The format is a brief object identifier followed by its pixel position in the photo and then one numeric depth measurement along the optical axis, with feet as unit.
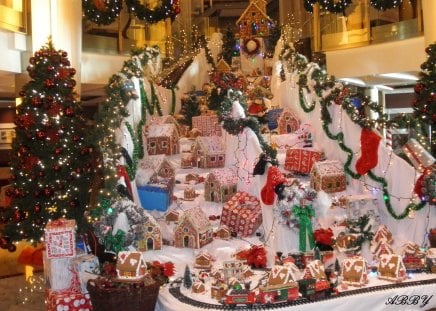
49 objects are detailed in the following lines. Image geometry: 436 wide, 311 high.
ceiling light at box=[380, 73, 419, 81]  41.28
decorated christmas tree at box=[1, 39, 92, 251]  26.76
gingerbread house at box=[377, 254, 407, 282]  19.17
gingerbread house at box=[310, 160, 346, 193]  26.16
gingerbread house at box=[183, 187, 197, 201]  26.21
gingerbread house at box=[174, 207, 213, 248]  22.52
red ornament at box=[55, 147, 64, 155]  26.94
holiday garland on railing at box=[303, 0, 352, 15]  43.24
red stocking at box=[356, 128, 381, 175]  25.21
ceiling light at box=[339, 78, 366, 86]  45.62
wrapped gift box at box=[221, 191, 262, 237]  23.75
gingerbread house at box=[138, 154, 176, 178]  26.53
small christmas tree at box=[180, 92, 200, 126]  34.73
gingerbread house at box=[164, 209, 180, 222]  24.39
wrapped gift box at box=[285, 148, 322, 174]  27.86
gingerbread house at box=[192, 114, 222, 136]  32.07
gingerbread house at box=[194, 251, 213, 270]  21.01
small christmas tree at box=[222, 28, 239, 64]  42.57
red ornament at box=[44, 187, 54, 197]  26.69
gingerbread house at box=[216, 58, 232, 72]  40.29
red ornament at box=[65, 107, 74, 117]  27.40
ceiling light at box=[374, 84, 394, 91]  48.54
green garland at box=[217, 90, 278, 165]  25.07
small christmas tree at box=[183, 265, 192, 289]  18.89
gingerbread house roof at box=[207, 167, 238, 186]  25.77
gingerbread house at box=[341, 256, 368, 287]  18.83
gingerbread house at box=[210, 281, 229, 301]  18.01
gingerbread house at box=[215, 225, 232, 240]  23.59
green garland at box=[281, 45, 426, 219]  24.40
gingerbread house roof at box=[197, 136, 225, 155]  28.73
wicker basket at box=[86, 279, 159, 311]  17.33
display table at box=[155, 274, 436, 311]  17.57
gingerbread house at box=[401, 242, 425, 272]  20.17
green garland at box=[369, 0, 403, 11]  38.90
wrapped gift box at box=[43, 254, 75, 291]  19.46
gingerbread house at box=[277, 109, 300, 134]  31.76
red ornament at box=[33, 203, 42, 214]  26.75
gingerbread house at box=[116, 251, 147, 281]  18.01
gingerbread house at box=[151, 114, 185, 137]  31.24
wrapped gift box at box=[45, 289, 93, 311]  19.08
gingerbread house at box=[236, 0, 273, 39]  43.09
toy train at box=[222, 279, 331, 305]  17.54
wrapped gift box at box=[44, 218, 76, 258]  19.35
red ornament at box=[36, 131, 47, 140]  26.61
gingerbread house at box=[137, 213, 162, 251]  22.31
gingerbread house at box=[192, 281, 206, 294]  18.52
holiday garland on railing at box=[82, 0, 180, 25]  40.24
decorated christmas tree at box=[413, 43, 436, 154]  30.32
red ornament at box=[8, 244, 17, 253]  27.14
